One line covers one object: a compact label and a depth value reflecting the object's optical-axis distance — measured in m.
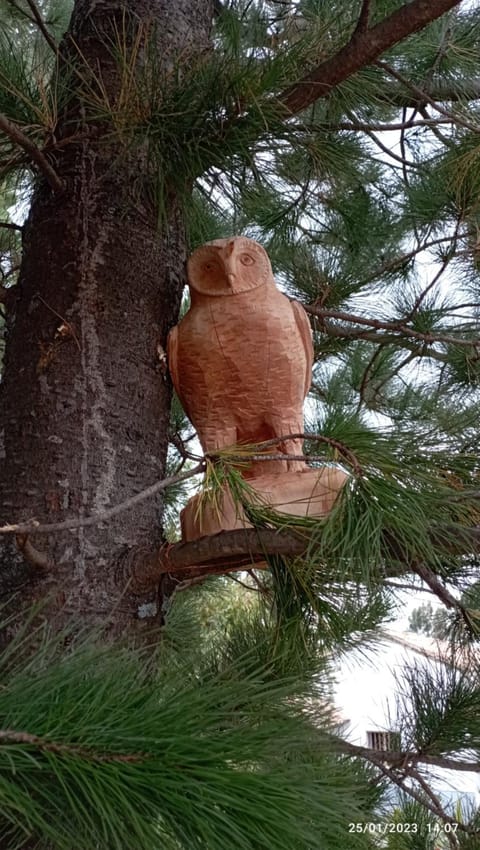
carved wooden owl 0.77
